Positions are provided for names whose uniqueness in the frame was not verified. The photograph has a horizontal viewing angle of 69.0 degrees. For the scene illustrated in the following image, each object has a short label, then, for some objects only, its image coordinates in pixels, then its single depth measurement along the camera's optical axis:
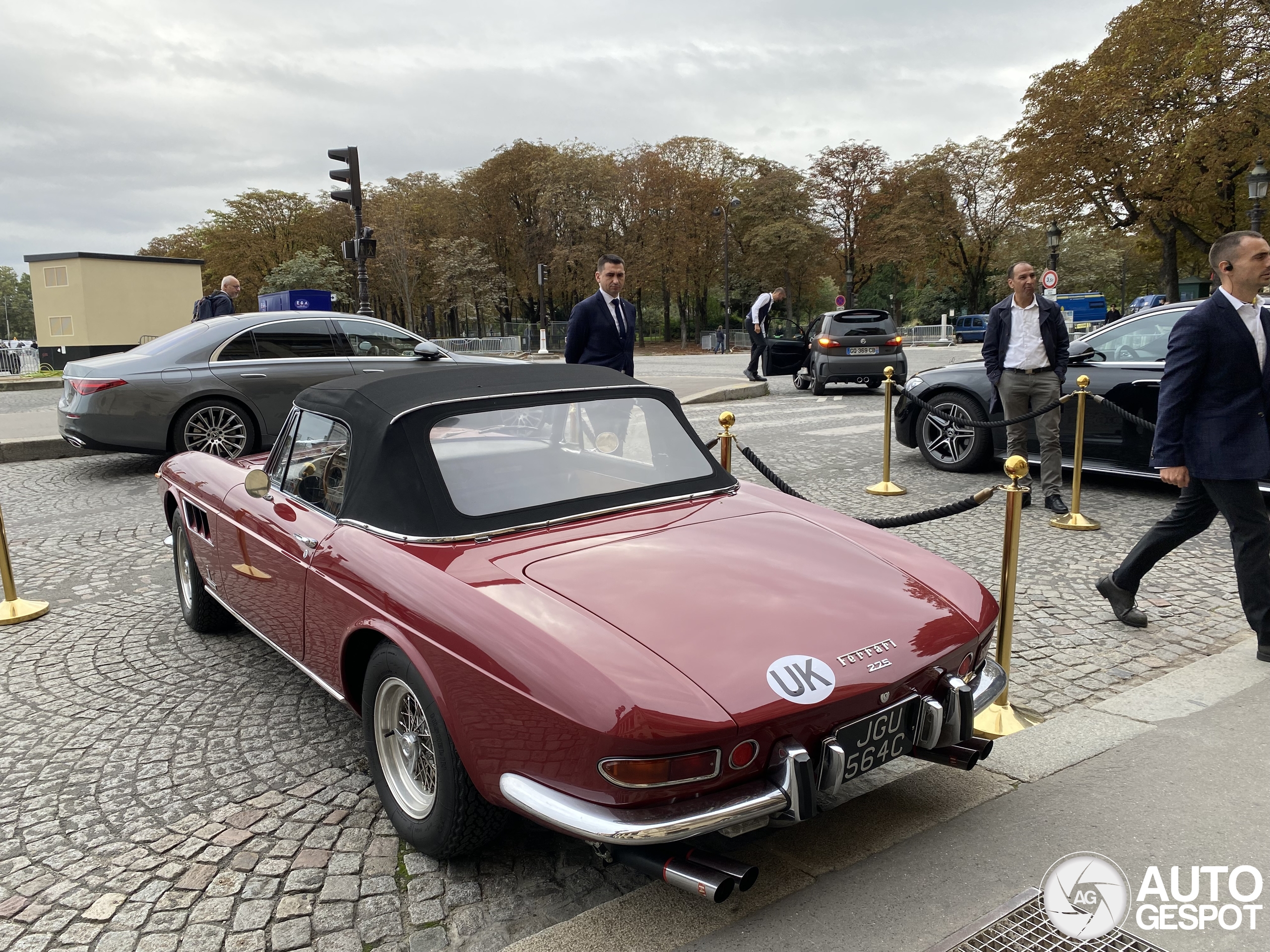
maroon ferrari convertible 2.20
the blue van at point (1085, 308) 60.81
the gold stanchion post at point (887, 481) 8.01
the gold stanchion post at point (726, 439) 5.23
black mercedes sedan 7.46
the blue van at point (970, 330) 55.91
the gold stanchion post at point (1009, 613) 3.57
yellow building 27.70
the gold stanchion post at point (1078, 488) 6.70
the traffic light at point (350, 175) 17.20
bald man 11.98
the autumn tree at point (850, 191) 56.34
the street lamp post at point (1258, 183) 20.42
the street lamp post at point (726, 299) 47.31
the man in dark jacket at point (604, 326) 7.08
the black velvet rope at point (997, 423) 6.85
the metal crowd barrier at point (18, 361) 32.75
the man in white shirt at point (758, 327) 18.53
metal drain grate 2.29
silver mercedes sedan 8.81
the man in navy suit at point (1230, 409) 4.05
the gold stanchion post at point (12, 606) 5.14
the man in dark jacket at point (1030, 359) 7.00
